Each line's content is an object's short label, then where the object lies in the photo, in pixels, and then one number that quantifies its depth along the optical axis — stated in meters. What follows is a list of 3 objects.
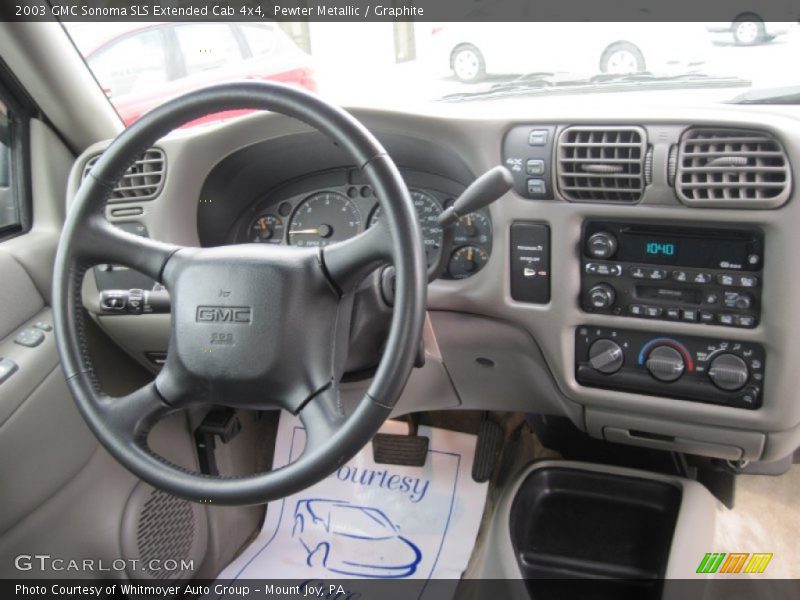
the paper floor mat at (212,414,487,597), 1.64
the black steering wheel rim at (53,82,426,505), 0.87
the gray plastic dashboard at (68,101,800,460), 1.11
